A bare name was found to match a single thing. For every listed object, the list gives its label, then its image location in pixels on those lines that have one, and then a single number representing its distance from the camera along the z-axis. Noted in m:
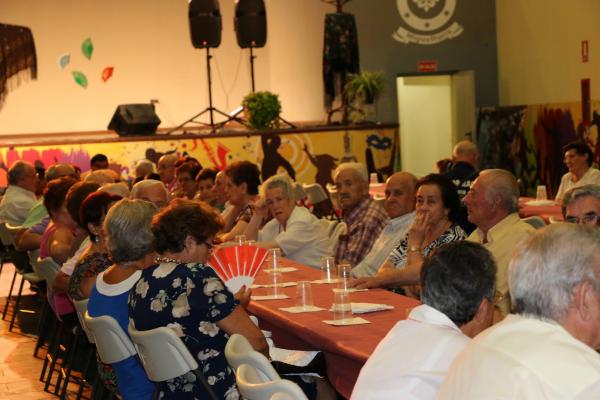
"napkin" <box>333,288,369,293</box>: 4.92
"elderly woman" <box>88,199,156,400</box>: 4.53
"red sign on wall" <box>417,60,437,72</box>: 15.12
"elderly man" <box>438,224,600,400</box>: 2.03
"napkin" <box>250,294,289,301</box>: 5.05
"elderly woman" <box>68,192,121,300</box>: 5.06
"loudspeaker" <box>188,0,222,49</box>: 14.77
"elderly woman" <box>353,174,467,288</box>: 5.22
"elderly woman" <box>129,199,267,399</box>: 3.84
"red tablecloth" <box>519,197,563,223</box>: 8.16
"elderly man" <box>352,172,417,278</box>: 5.95
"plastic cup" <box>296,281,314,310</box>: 4.55
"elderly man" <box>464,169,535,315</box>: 4.91
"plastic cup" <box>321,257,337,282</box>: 4.87
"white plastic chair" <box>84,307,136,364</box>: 4.18
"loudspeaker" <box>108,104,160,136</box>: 14.19
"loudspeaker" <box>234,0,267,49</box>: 14.90
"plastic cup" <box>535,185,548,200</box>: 9.20
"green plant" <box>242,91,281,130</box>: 14.23
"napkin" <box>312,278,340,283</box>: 5.00
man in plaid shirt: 6.41
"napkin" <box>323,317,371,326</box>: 4.08
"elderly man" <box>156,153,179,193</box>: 11.23
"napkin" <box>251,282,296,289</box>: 5.43
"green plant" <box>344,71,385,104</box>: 14.61
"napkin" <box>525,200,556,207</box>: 8.91
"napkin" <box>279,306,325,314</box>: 4.53
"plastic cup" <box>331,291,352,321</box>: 4.16
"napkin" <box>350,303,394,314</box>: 4.30
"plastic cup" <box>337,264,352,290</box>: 4.35
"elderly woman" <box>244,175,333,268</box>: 6.87
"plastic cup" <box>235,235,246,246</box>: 6.04
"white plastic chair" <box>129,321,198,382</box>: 3.68
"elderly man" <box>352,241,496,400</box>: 2.64
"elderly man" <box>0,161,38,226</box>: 9.99
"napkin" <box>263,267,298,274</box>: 6.07
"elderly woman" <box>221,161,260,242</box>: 7.93
